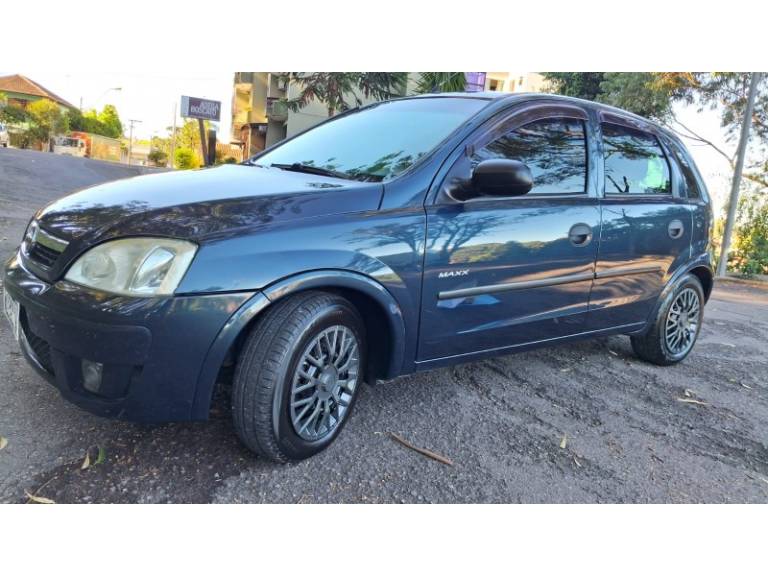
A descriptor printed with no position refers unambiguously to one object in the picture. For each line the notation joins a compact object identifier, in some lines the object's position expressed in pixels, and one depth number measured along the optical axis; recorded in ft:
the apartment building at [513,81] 107.99
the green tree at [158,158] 153.89
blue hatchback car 6.71
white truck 125.49
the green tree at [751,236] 41.06
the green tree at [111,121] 205.40
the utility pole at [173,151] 120.07
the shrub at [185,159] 119.96
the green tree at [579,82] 59.06
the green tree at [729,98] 41.95
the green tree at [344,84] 31.96
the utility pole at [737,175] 37.10
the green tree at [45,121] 123.85
